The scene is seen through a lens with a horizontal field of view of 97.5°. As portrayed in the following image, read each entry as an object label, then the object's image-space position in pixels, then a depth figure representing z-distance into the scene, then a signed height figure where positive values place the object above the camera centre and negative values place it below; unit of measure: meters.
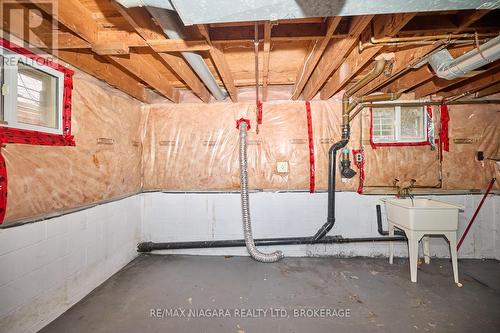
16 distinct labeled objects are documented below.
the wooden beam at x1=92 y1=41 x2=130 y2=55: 1.73 +0.97
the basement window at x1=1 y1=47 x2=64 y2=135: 1.62 +0.62
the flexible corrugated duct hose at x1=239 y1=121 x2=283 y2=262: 2.94 -0.69
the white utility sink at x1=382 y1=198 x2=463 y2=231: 2.42 -0.55
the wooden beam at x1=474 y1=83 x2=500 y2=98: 2.75 +1.02
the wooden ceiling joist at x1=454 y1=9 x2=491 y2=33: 1.38 +1.01
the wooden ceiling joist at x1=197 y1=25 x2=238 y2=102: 1.55 +0.98
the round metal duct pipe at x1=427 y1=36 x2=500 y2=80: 1.52 +0.83
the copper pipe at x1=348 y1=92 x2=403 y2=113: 2.70 +0.89
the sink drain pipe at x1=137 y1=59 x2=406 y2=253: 2.95 -0.98
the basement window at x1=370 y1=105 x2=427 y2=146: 3.21 +0.64
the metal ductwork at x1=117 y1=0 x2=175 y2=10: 1.09 +0.83
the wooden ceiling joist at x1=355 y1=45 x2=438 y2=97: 1.88 +1.01
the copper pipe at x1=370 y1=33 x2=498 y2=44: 1.65 +1.00
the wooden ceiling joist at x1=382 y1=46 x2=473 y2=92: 1.95 +1.05
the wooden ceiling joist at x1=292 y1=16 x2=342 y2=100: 1.50 +1.02
